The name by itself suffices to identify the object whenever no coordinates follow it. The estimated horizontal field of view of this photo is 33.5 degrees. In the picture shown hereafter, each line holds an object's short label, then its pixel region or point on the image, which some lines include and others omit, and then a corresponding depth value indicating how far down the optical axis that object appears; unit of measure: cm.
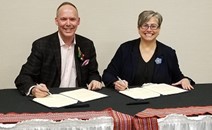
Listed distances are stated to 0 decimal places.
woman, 260
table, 186
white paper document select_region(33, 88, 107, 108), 194
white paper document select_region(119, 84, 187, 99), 212
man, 251
